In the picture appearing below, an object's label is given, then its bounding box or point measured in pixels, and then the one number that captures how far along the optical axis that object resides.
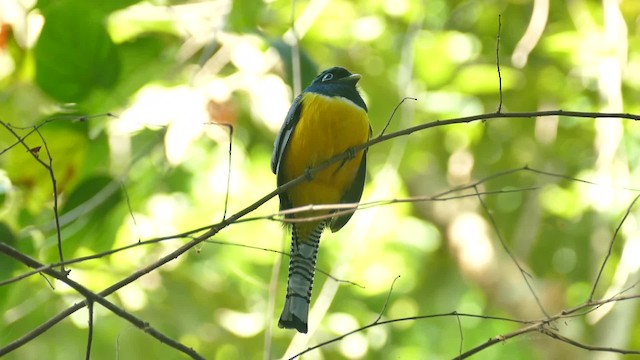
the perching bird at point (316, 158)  7.36
